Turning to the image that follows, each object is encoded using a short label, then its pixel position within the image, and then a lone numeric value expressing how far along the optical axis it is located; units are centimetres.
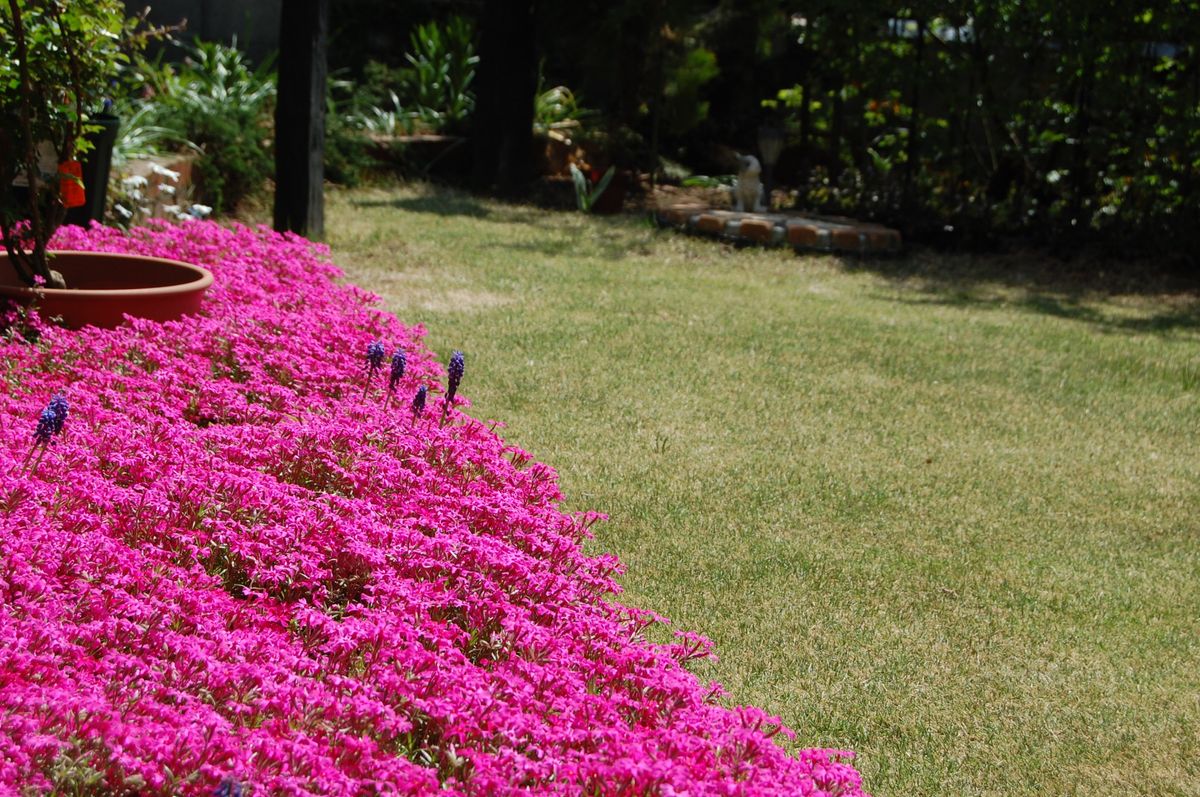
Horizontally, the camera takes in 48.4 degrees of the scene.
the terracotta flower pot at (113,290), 512
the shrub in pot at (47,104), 519
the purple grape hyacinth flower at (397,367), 422
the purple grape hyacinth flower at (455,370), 395
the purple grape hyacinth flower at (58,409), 316
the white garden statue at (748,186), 1189
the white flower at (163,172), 906
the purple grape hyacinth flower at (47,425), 313
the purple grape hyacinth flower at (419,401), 404
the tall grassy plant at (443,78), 1463
